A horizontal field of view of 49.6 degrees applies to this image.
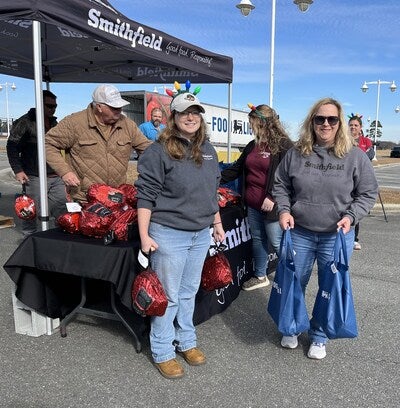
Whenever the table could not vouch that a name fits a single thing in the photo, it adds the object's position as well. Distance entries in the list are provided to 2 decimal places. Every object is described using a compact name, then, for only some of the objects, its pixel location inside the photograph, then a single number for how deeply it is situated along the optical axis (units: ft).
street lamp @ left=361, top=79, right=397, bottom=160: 96.01
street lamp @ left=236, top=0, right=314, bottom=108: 33.86
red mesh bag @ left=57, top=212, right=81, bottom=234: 9.99
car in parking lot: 157.81
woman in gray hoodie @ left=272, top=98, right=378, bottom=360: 9.00
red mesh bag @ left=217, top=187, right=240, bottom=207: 13.14
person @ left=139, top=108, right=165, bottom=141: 23.99
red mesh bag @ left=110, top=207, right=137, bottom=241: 9.46
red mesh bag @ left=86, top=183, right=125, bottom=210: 10.23
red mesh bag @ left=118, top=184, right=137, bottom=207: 10.78
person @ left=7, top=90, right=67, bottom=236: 16.22
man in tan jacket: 10.91
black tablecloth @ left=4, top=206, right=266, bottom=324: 9.03
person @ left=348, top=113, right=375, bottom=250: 18.88
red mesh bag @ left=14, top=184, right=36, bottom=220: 15.94
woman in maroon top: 12.63
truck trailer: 49.62
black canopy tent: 10.01
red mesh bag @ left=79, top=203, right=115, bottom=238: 9.60
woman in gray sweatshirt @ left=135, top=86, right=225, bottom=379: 8.16
